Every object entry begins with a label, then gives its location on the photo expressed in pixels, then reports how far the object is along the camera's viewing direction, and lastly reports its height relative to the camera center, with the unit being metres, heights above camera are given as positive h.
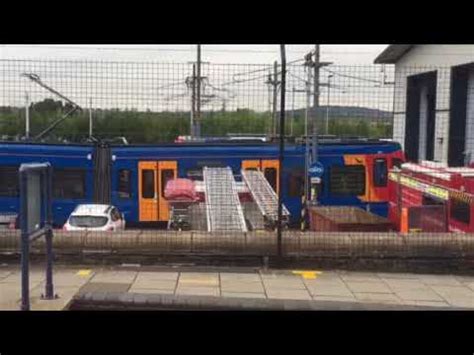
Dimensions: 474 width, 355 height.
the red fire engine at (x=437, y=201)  11.78 -1.58
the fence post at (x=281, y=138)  7.65 -0.21
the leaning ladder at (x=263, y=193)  12.99 -1.77
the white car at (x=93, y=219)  15.05 -2.45
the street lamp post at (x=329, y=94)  8.42 +0.41
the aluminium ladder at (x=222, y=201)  11.09 -1.73
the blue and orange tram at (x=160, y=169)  18.50 -1.49
